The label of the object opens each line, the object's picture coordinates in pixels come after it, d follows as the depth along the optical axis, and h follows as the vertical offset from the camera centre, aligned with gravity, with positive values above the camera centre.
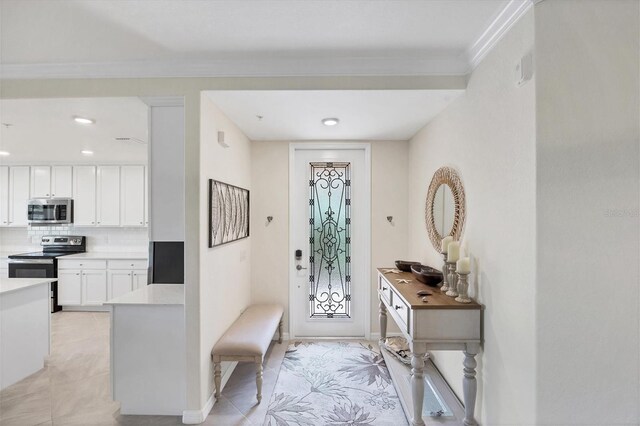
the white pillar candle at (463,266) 1.91 -0.34
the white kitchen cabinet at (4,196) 4.89 +0.32
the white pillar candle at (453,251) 2.02 -0.26
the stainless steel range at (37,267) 4.51 -0.81
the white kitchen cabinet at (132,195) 4.79 +0.32
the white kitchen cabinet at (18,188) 4.87 +0.45
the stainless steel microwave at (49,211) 4.74 +0.07
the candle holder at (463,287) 1.93 -0.48
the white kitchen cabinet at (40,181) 4.84 +0.56
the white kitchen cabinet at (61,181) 4.83 +0.56
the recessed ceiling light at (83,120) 2.65 +0.88
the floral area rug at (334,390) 2.21 -1.52
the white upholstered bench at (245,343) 2.31 -1.05
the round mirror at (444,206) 2.24 +0.07
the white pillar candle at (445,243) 2.18 -0.21
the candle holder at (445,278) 2.12 -0.46
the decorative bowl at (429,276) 2.27 -0.49
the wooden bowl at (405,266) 2.90 -0.51
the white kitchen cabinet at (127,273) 4.50 -0.90
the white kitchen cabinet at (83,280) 4.52 -1.01
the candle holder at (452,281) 2.04 -0.47
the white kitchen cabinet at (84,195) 4.81 +0.33
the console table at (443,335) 1.84 -0.76
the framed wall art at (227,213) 2.32 +0.02
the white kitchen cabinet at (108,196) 4.80 +0.31
